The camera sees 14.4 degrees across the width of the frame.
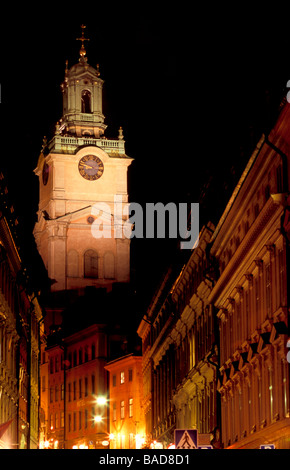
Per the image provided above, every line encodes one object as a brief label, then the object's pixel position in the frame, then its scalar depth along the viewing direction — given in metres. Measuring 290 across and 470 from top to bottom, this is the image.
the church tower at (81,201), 152.75
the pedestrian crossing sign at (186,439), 36.41
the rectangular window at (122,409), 122.03
